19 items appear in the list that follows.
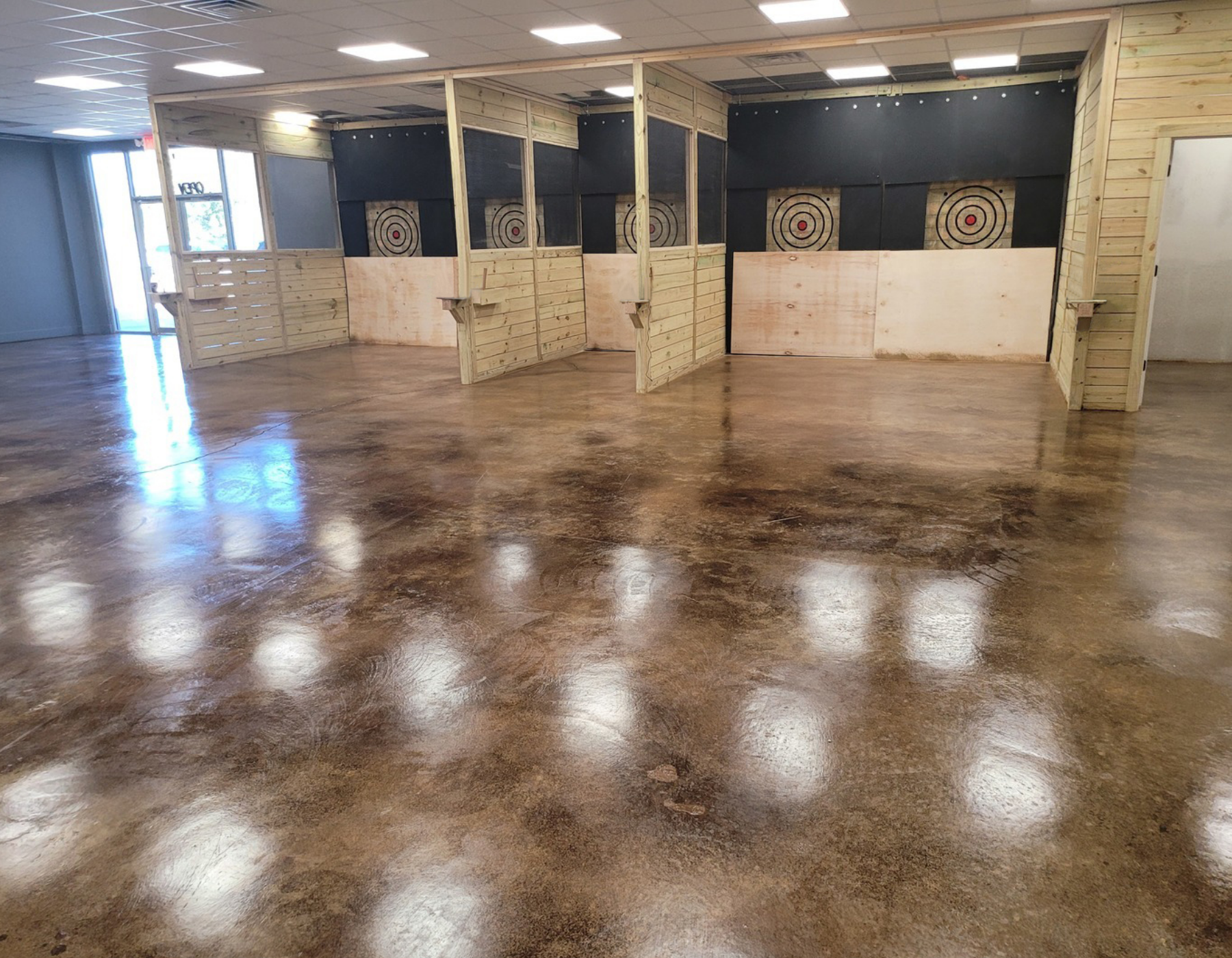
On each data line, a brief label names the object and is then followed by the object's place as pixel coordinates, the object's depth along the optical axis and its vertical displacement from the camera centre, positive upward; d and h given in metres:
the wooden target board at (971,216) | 8.85 +0.20
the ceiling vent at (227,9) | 5.53 +1.53
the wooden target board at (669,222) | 8.60 +0.21
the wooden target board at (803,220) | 9.48 +0.22
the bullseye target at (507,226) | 8.66 +0.21
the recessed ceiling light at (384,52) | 6.82 +1.53
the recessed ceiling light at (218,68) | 7.42 +1.56
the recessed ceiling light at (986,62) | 7.55 +1.48
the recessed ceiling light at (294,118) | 10.34 +1.56
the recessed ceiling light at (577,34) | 6.35 +1.51
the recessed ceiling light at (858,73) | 8.03 +1.50
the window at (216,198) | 10.96 +0.72
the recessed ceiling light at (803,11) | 5.75 +1.49
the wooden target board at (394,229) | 11.28 +0.27
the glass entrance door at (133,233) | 12.94 +0.35
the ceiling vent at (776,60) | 7.34 +1.50
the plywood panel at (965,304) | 8.72 -0.67
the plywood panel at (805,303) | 9.35 -0.66
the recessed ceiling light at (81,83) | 8.10 +1.60
